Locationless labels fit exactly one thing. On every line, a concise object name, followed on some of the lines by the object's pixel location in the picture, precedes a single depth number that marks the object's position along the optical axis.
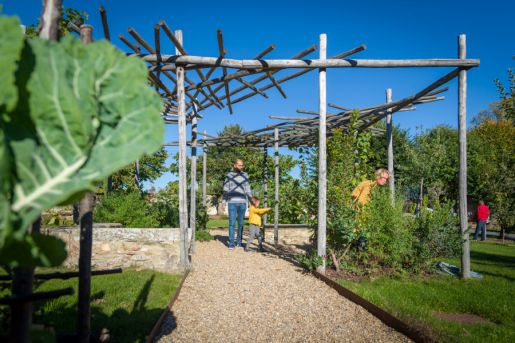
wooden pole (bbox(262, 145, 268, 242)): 10.03
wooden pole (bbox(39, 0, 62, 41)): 1.18
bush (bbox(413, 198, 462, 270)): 5.31
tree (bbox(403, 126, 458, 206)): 16.77
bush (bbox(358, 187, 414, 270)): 5.11
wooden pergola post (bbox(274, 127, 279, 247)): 9.24
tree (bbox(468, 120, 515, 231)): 13.78
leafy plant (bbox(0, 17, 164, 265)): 0.67
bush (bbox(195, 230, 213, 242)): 9.48
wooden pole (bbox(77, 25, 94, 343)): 1.72
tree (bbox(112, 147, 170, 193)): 15.06
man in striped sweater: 8.17
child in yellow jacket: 8.13
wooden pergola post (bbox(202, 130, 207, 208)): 11.93
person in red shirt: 13.10
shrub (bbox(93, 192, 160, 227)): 6.49
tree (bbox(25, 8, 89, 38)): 6.66
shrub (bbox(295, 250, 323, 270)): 5.38
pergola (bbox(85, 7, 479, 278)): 4.98
